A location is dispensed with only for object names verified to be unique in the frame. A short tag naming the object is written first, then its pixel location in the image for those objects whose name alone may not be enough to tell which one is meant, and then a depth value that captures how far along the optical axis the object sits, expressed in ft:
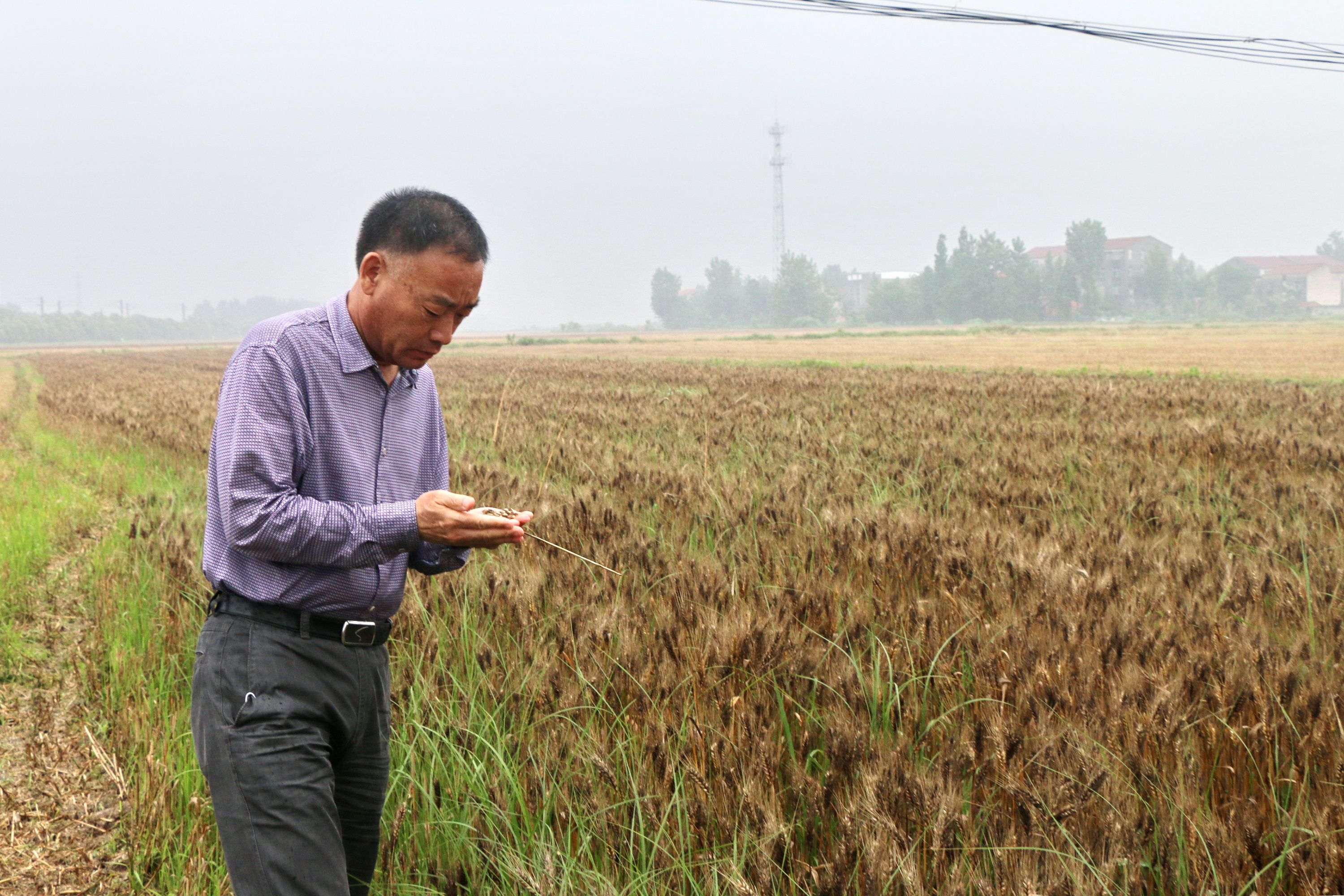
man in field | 6.54
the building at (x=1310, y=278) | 512.63
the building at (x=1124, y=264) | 520.42
